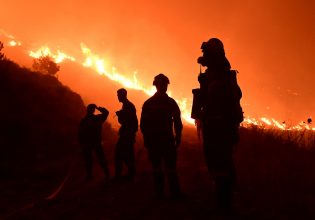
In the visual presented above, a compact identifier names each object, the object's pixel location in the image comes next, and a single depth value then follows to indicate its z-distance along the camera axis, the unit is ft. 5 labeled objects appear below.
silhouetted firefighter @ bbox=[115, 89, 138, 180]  20.31
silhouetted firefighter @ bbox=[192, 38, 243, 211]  11.99
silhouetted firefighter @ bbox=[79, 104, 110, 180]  22.86
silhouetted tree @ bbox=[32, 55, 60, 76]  109.15
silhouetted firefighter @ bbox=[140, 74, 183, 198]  15.49
